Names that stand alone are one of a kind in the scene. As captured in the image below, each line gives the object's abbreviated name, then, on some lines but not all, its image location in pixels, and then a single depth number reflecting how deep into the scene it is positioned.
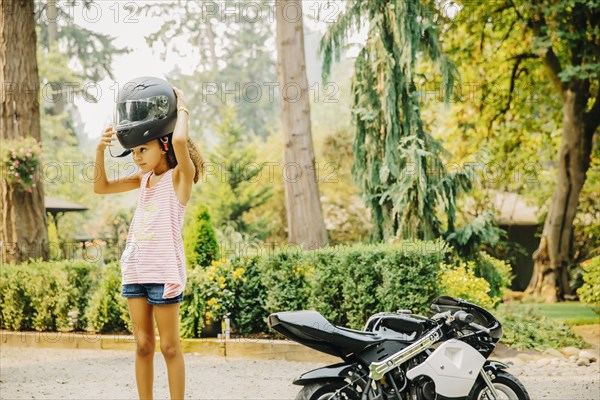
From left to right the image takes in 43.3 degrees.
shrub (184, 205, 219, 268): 9.73
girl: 4.07
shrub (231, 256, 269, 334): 8.91
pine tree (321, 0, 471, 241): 10.48
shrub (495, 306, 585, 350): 9.06
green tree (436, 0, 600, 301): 15.92
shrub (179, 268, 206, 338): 8.92
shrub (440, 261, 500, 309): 8.87
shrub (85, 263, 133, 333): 9.60
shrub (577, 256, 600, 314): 11.02
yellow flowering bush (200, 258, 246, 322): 8.88
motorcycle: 4.23
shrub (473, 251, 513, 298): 10.59
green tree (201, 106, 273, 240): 20.74
